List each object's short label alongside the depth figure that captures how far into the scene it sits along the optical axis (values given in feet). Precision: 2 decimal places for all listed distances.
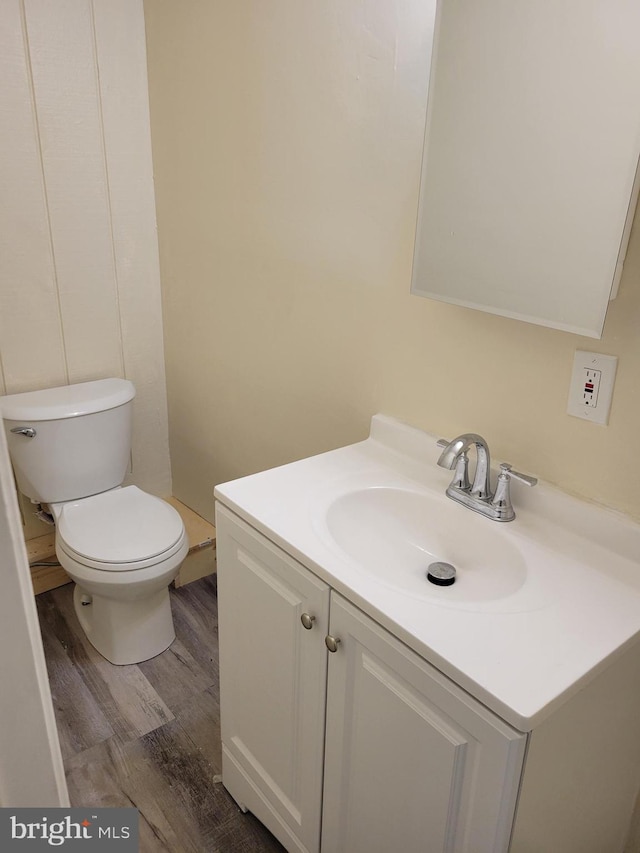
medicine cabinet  3.43
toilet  6.36
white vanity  3.15
